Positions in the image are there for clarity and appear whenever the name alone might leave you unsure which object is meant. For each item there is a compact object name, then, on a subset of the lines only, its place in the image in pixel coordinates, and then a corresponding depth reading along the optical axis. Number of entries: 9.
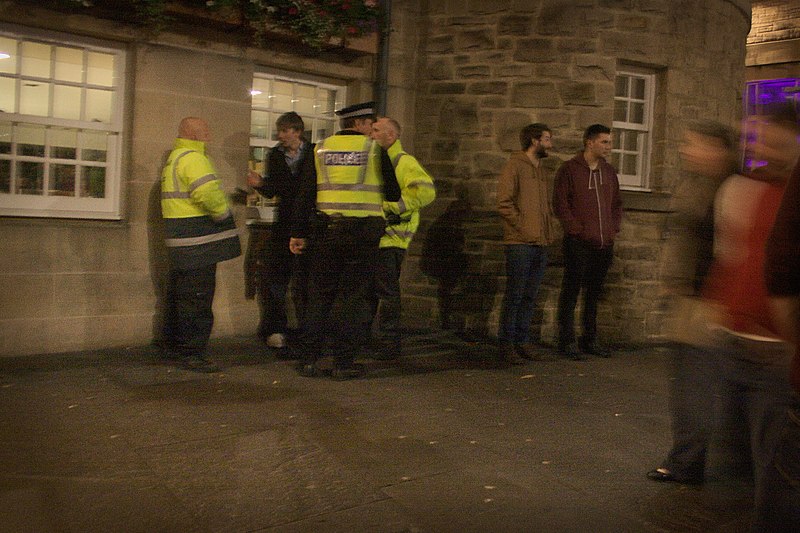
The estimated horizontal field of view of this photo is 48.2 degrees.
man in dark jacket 7.62
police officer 6.55
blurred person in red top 3.44
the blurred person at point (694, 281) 4.28
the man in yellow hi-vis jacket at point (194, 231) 6.72
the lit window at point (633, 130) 9.88
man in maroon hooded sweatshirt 8.12
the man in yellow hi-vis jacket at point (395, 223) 7.24
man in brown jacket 7.83
